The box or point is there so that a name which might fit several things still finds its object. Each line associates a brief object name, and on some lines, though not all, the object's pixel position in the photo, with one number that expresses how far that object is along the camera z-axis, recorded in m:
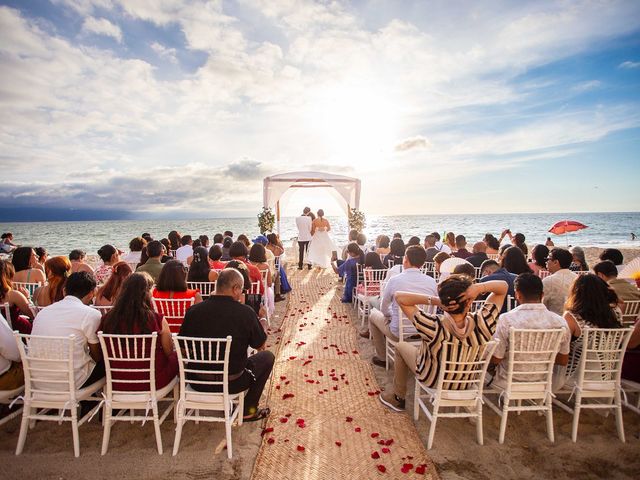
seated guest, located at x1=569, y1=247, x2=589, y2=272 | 6.39
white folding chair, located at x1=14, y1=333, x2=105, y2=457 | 2.86
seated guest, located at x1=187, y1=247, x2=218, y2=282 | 5.13
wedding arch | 12.41
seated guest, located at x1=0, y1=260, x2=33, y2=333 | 3.62
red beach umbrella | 10.23
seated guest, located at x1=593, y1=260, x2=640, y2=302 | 4.00
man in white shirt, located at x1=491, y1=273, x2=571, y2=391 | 3.09
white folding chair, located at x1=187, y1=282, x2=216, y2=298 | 5.02
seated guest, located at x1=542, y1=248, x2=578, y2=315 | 4.29
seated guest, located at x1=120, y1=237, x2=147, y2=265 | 7.07
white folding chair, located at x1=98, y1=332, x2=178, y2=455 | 2.86
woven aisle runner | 2.84
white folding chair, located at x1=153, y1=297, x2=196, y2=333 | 3.76
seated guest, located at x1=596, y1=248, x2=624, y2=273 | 5.17
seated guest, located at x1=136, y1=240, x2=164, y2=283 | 5.29
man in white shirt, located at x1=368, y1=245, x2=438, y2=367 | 4.18
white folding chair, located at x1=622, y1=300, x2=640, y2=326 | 3.90
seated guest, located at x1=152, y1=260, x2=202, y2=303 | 3.83
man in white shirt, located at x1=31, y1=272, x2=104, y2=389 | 2.94
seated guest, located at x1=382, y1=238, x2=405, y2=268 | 7.22
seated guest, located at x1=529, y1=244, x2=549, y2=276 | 6.26
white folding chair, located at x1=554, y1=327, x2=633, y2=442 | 3.07
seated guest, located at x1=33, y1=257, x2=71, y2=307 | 4.06
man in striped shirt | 2.82
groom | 12.01
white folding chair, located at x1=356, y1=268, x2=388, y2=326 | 6.30
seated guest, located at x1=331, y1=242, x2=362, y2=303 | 7.53
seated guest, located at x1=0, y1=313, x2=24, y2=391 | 2.94
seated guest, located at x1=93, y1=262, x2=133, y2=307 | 3.99
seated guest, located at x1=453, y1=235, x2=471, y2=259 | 7.27
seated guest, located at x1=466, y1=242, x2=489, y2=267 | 6.51
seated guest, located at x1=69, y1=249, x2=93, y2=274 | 5.30
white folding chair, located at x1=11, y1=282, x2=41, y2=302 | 4.58
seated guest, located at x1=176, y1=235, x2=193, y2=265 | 7.59
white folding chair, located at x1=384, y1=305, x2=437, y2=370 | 4.17
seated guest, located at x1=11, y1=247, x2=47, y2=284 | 5.04
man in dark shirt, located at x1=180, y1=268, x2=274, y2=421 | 2.92
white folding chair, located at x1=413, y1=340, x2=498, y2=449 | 2.92
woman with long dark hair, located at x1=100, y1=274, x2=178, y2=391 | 2.91
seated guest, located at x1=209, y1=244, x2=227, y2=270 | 5.90
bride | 12.27
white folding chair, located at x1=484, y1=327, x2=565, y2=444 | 2.98
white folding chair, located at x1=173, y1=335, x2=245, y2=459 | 2.82
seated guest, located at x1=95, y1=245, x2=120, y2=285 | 5.42
